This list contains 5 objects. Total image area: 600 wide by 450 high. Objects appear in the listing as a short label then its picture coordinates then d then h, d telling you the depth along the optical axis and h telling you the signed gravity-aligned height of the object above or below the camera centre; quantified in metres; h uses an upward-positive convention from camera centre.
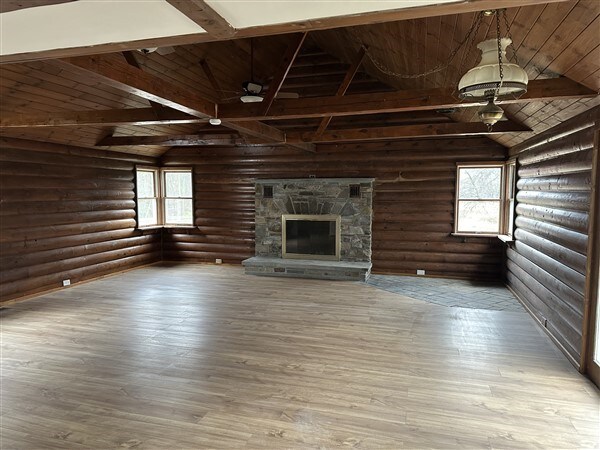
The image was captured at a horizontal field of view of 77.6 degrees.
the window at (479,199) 7.34 -0.03
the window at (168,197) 9.35 +0.01
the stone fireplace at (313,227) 7.87 -0.66
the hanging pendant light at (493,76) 2.44 +0.80
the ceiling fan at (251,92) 5.34 +1.56
